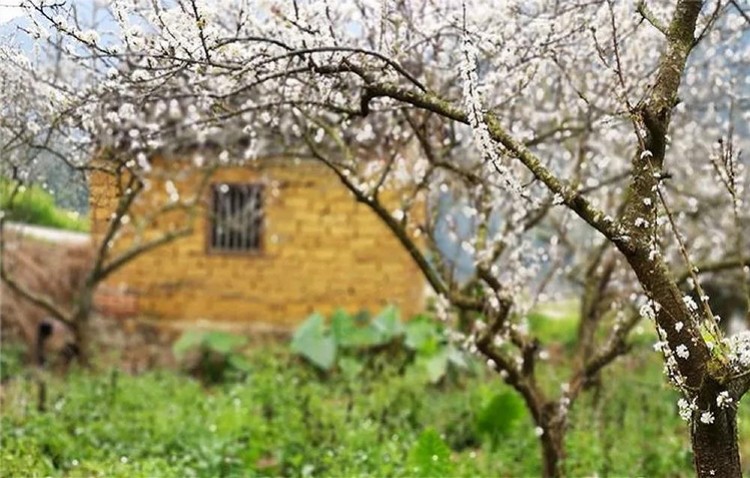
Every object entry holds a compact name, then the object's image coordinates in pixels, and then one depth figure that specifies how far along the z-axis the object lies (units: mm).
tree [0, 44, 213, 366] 5582
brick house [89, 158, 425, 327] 14141
